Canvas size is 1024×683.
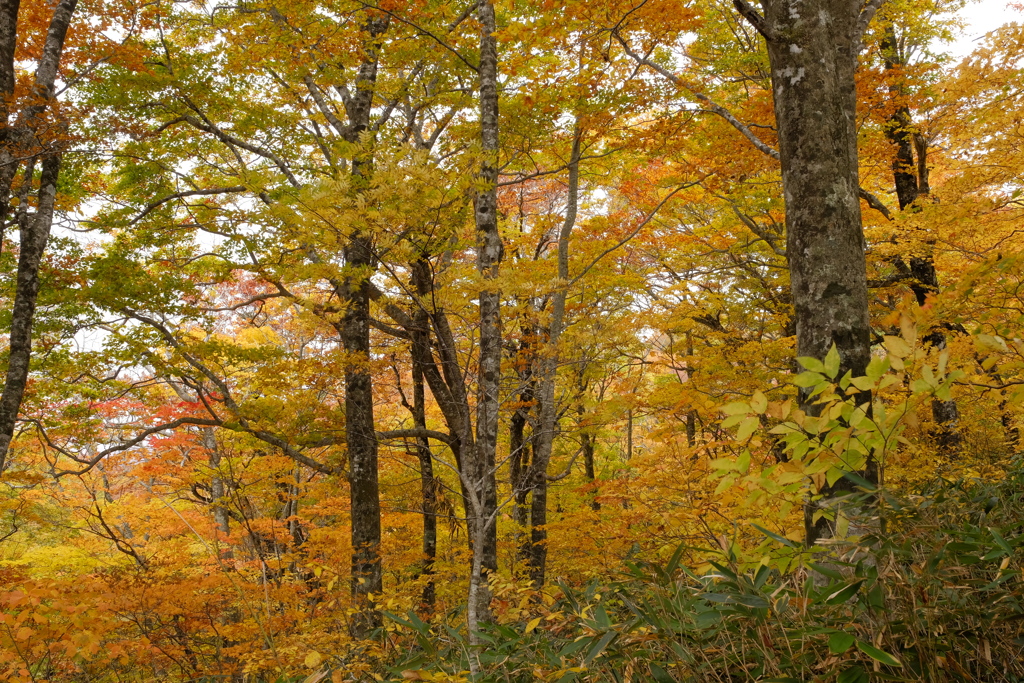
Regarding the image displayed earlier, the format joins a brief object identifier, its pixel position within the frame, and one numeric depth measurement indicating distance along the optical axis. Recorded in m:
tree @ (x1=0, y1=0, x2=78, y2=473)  5.46
